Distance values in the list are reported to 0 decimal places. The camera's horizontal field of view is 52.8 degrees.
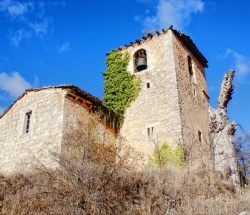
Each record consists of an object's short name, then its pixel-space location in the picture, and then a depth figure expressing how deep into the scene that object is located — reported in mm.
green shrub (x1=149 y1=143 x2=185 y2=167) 11816
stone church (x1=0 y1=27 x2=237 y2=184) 11816
